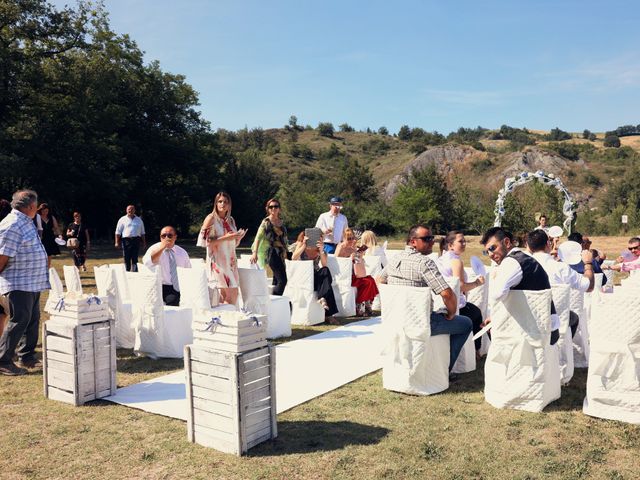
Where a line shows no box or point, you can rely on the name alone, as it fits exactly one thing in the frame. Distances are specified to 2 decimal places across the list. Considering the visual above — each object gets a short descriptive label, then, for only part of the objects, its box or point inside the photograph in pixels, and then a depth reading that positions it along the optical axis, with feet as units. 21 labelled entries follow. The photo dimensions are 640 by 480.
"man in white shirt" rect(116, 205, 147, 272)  42.52
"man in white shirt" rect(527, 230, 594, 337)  16.76
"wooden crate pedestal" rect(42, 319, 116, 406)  15.35
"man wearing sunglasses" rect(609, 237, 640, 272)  23.86
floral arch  64.74
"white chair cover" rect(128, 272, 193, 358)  20.07
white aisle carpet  15.53
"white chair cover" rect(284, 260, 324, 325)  26.17
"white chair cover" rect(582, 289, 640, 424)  13.42
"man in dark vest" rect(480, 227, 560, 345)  14.37
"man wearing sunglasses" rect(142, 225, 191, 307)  22.53
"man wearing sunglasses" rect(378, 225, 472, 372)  15.90
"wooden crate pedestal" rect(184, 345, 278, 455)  12.02
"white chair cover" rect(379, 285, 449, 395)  15.64
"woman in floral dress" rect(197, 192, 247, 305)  21.99
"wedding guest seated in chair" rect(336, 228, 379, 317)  28.53
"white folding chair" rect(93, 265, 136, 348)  21.76
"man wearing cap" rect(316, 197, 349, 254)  32.35
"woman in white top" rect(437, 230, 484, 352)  18.80
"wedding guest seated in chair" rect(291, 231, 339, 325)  26.99
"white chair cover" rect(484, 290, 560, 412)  14.29
